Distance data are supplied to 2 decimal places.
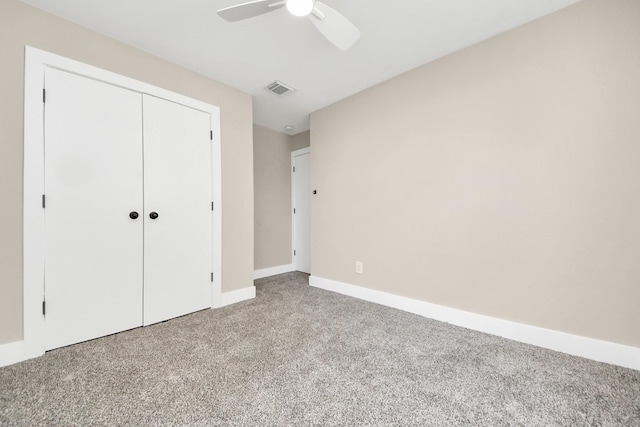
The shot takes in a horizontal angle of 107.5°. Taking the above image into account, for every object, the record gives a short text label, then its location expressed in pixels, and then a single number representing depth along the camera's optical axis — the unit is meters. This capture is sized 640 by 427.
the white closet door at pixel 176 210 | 2.10
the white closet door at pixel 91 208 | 1.68
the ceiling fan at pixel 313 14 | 1.31
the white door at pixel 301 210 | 3.99
